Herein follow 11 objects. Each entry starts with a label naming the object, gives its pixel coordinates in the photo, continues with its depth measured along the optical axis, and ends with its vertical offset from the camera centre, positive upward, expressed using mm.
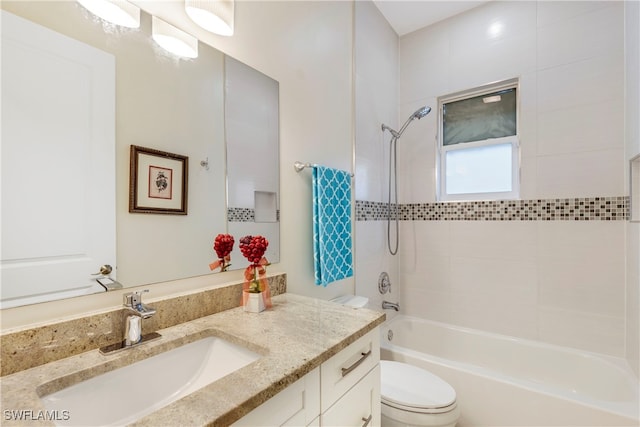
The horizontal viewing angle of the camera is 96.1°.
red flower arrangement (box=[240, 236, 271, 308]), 1093 -194
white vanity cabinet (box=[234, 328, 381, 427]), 639 -476
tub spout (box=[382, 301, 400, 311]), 2263 -698
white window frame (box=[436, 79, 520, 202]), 2113 +556
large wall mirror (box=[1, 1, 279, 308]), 681 +200
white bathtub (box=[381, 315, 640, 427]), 1354 -940
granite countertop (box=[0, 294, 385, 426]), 514 -344
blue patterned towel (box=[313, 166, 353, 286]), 1534 -47
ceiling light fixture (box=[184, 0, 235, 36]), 1016 +750
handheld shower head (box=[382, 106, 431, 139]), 2156 +762
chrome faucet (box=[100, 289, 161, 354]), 768 -279
